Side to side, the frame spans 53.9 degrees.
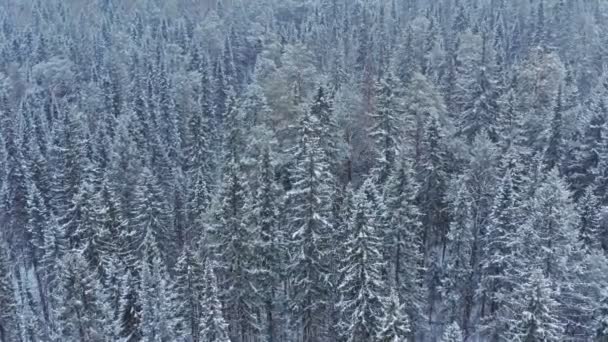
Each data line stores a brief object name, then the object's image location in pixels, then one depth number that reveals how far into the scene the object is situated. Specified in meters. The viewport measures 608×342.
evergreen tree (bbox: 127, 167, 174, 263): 46.38
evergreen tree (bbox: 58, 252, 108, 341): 39.94
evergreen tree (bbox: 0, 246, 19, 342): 45.19
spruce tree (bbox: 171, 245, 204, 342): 37.44
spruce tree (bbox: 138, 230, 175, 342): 34.12
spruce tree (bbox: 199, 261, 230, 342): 34.09
